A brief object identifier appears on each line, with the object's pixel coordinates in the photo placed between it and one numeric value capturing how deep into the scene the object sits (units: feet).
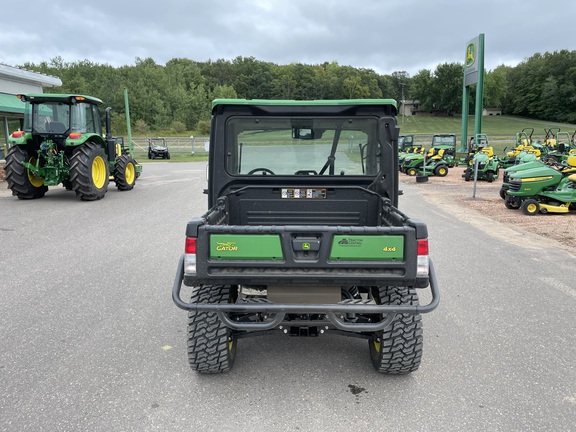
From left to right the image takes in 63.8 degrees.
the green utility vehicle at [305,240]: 9.77
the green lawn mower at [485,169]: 59.36
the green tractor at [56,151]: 38.40
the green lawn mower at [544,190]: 34.71
